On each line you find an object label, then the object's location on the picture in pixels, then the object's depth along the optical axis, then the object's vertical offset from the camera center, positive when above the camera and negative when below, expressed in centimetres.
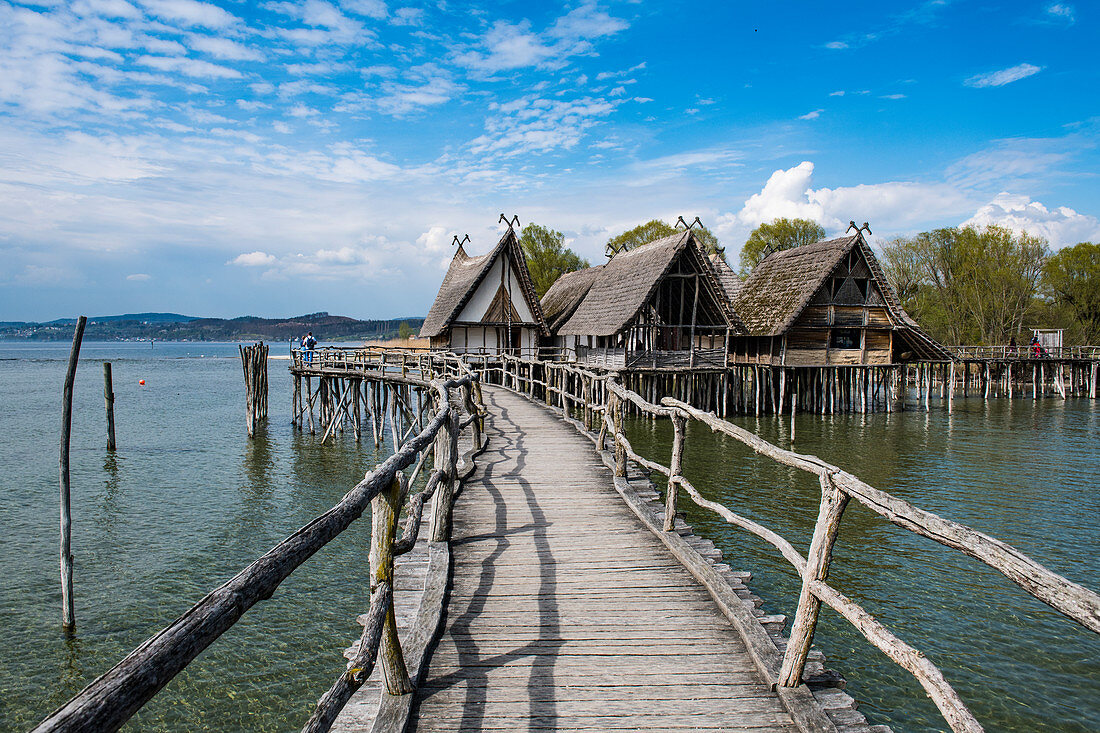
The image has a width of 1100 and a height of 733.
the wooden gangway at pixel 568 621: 207 -168
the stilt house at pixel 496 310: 2611 +140
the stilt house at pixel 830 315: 2533 +107
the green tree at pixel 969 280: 4222 +416
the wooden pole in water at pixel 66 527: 748 -215
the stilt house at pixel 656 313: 2288 +115
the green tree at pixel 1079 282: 4169 +381
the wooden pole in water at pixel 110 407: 1859 -175
